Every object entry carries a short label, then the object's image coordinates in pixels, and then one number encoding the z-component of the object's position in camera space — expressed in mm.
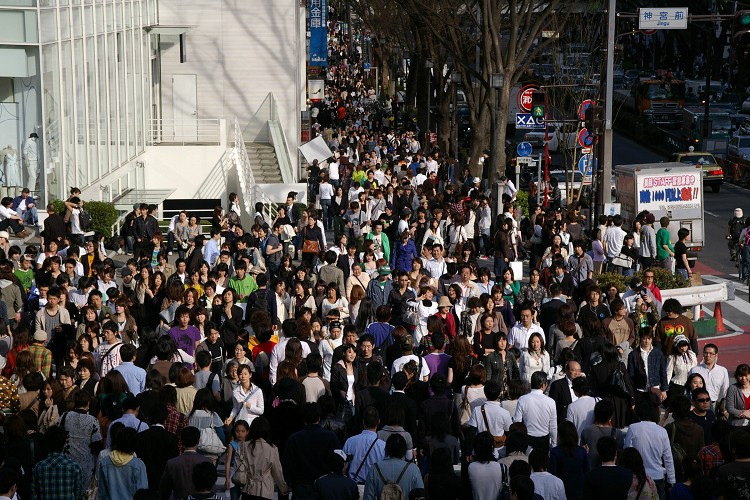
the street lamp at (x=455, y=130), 45900
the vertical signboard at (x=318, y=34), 50906
